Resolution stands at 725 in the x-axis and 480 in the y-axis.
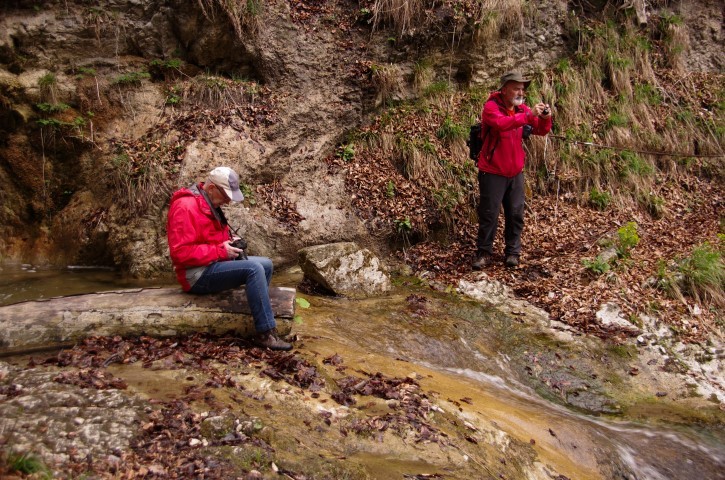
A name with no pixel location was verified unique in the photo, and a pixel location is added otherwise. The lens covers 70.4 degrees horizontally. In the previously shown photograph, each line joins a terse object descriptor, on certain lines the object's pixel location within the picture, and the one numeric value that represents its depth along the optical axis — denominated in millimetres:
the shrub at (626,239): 7641
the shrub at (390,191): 8852
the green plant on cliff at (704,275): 6984
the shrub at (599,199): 9250
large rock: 7234
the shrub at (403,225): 8547
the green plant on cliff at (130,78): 8828
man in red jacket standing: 7000
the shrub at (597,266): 7414
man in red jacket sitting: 4637
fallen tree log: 4305
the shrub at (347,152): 9305
